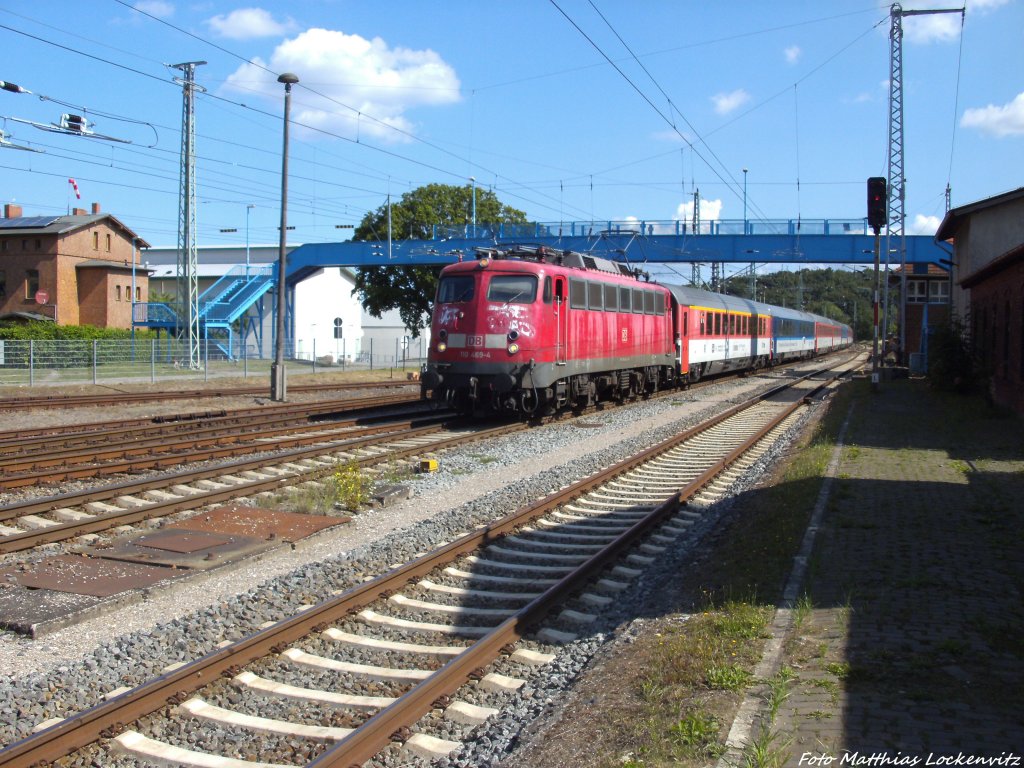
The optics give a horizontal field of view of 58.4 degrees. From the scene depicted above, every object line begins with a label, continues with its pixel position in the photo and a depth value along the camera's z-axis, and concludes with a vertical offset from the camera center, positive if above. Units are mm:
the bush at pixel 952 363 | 25703 -82
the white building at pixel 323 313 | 55594 +2771
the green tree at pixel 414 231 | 51344 +7290
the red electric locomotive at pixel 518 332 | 17906 +503
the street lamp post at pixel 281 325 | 23188 +783
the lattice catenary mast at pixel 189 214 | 32750 +5212
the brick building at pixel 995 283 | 20250 +2082
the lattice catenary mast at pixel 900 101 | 34469 +10083
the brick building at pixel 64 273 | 50531 +4447
